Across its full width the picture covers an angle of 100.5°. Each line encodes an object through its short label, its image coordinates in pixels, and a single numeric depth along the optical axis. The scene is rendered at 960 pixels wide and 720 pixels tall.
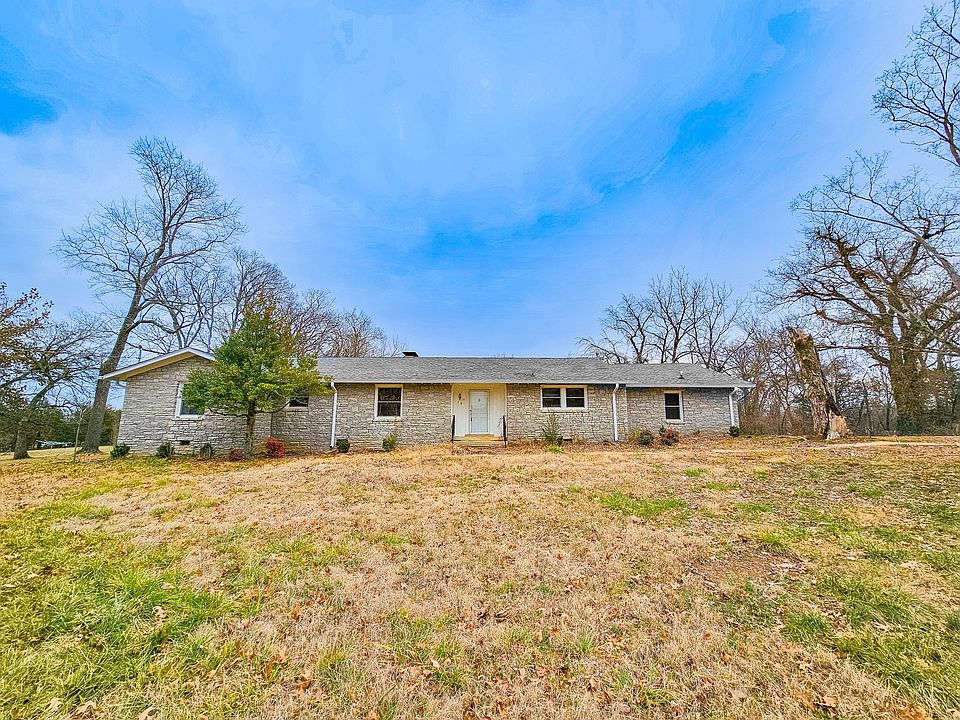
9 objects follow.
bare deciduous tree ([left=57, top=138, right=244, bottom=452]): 16.45
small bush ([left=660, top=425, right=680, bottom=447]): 14.84
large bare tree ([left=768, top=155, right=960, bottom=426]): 13.98
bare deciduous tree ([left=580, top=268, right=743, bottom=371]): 27.98
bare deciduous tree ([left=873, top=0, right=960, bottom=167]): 11.23
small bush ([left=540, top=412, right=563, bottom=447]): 15.16
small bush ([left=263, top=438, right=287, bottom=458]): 13.67
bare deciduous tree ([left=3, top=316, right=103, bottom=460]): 12.88
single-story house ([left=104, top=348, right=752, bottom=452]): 14.20
